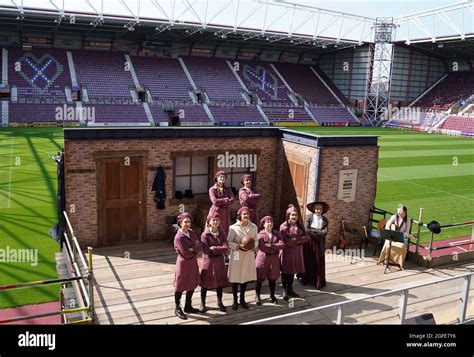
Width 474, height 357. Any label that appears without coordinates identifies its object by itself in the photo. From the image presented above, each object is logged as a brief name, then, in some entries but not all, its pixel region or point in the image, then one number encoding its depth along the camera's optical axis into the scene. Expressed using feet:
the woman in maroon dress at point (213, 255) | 24.66
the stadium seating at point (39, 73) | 137.39
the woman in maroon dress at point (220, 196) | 32.12
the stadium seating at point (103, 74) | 146.00
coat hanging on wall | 36.45
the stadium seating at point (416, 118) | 168.25
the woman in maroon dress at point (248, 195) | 33.53
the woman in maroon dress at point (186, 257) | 24.06
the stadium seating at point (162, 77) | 154.51
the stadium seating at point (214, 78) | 163.53
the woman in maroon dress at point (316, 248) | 29.43
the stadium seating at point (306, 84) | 183.62
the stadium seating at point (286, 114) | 162.50
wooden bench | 37.00
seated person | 33.30
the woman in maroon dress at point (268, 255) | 26.03
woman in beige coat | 25.55
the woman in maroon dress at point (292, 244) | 27.20
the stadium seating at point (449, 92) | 177.06
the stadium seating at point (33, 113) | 126.11
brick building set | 34.55
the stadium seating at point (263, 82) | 173.27
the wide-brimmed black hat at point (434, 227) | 33.16
